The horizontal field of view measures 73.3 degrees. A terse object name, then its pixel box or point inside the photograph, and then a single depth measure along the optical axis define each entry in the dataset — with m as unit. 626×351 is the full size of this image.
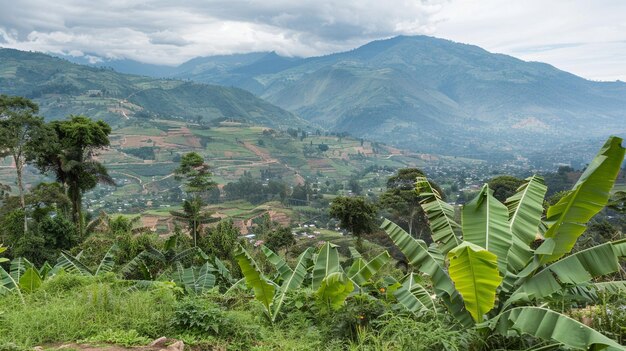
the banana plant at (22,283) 6.77
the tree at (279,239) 26.11
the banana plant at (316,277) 5.69
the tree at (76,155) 19.17
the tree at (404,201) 24.86
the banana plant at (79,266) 8.32
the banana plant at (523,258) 3.70
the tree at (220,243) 16.69
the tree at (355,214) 22.30
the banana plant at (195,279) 7.82
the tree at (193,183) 18.25
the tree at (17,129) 18.14
